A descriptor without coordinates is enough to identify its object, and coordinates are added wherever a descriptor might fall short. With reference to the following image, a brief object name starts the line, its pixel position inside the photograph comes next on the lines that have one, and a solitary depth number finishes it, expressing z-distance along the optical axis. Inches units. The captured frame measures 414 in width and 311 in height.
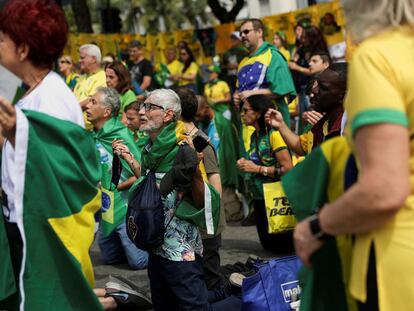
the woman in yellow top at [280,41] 463.0
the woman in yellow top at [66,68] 386.0
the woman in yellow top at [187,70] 489.4
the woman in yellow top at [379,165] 79.2
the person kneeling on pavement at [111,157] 253.8
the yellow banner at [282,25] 544.4
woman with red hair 111.9
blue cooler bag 176.4
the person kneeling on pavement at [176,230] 164.9
